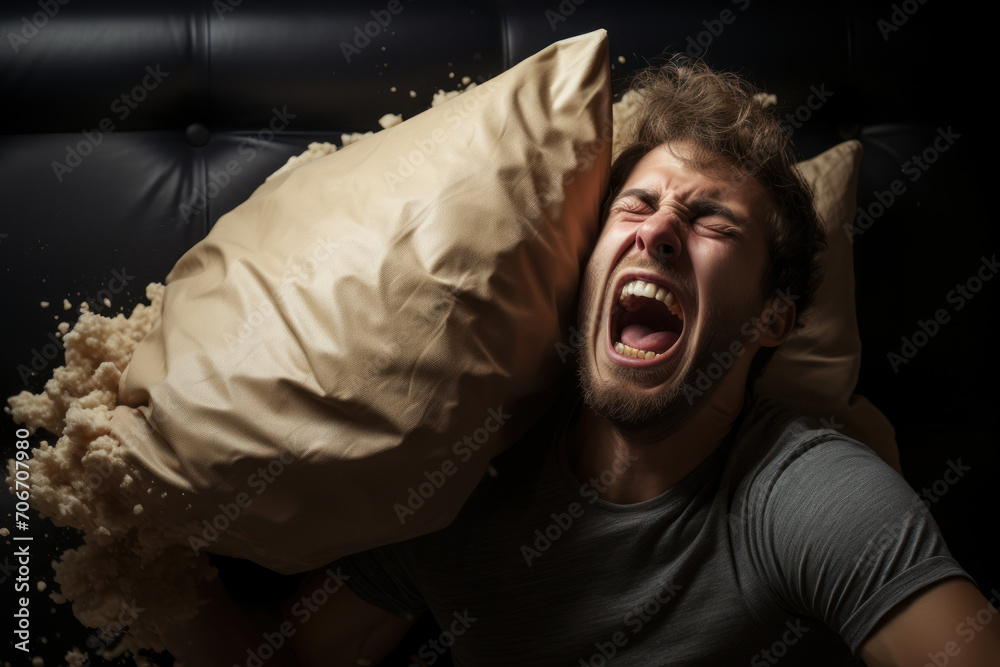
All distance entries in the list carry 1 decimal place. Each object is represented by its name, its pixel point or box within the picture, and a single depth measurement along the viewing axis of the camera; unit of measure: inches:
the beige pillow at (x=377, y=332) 25.2
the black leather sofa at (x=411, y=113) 36.4
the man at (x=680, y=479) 27.6
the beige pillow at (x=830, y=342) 36.1
